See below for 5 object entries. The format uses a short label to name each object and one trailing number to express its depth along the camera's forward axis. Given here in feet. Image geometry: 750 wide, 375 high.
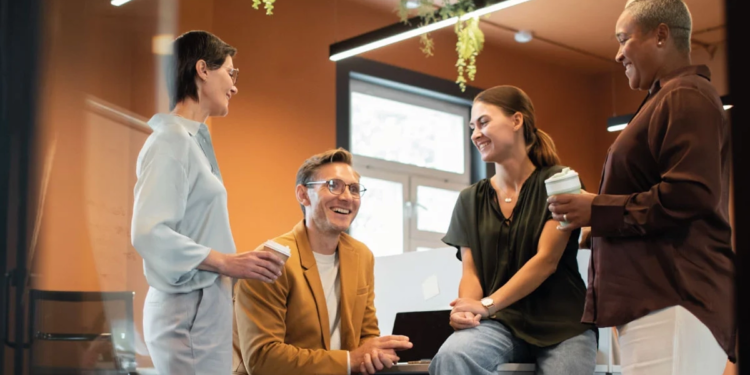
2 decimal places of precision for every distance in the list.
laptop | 8.07
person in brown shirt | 5.08
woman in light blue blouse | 4.95
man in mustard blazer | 7.80
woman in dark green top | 7.11
